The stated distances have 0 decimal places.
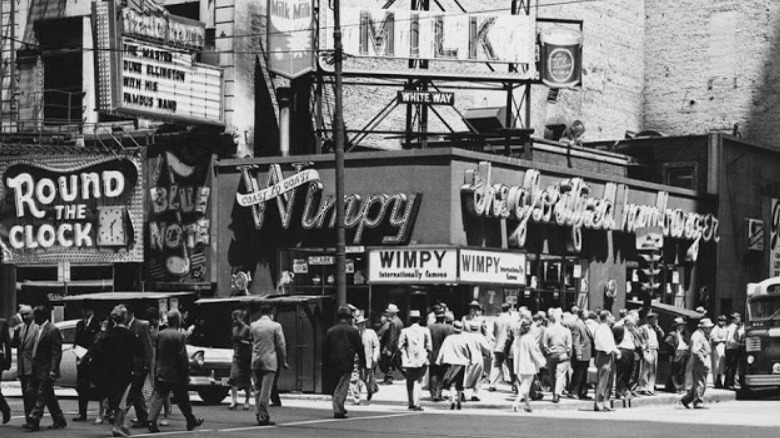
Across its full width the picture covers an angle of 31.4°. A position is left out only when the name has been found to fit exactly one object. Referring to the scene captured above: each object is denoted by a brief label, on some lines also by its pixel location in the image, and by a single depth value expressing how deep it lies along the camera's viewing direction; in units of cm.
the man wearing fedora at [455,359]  2652
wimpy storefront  3559
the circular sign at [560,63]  4259
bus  3219
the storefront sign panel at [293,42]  3825
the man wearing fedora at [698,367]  2753
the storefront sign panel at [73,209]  3841
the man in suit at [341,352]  2286
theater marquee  3409
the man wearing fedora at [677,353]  3127
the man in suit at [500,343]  3219
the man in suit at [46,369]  2098
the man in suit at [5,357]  2162
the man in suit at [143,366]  2108
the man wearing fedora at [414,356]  2600
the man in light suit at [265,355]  2212
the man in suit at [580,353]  2898
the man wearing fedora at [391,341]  3141
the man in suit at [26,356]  2133
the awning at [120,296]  3108
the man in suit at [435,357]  2796
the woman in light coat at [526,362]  2658
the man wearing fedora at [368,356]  2875
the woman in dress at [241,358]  2536
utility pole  2934
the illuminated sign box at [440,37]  3972
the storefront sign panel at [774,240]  5175
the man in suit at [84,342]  2244
